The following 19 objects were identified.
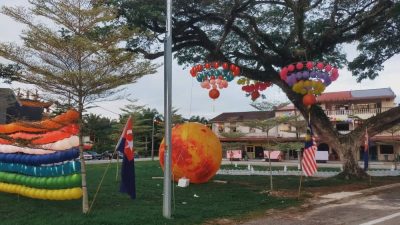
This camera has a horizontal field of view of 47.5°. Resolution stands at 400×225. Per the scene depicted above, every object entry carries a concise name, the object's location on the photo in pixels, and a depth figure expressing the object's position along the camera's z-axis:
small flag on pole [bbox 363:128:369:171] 20.85
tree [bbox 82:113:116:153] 12.23
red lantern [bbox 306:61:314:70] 16.19
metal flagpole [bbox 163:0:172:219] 11.37
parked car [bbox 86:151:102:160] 63.43
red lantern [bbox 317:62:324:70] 16.14
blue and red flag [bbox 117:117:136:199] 12.19
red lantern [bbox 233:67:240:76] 18.70
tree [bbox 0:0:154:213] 11.56
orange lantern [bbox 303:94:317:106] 16.76
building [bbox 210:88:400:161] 53.25
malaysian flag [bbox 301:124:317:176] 15.63
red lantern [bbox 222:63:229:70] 18.62
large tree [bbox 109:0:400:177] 19.19
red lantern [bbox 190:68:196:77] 18.64
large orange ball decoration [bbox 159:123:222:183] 18.03
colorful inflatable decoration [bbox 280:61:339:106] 16.19
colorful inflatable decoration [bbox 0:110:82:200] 12.58
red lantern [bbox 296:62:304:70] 16.58
